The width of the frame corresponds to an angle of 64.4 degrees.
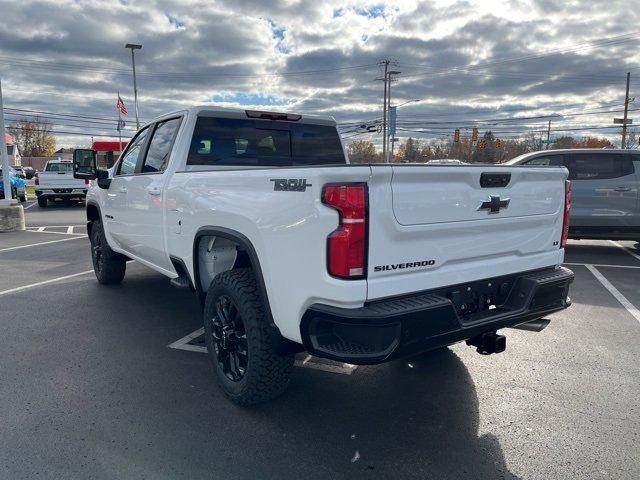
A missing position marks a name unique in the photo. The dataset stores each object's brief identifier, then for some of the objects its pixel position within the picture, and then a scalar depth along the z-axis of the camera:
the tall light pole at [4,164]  11.73
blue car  18.50
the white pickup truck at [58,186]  18.73
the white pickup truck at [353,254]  2.47
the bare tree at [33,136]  87.56
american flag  30.67
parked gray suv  8.60
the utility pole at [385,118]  44.10
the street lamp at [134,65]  31.34
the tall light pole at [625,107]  45.22
